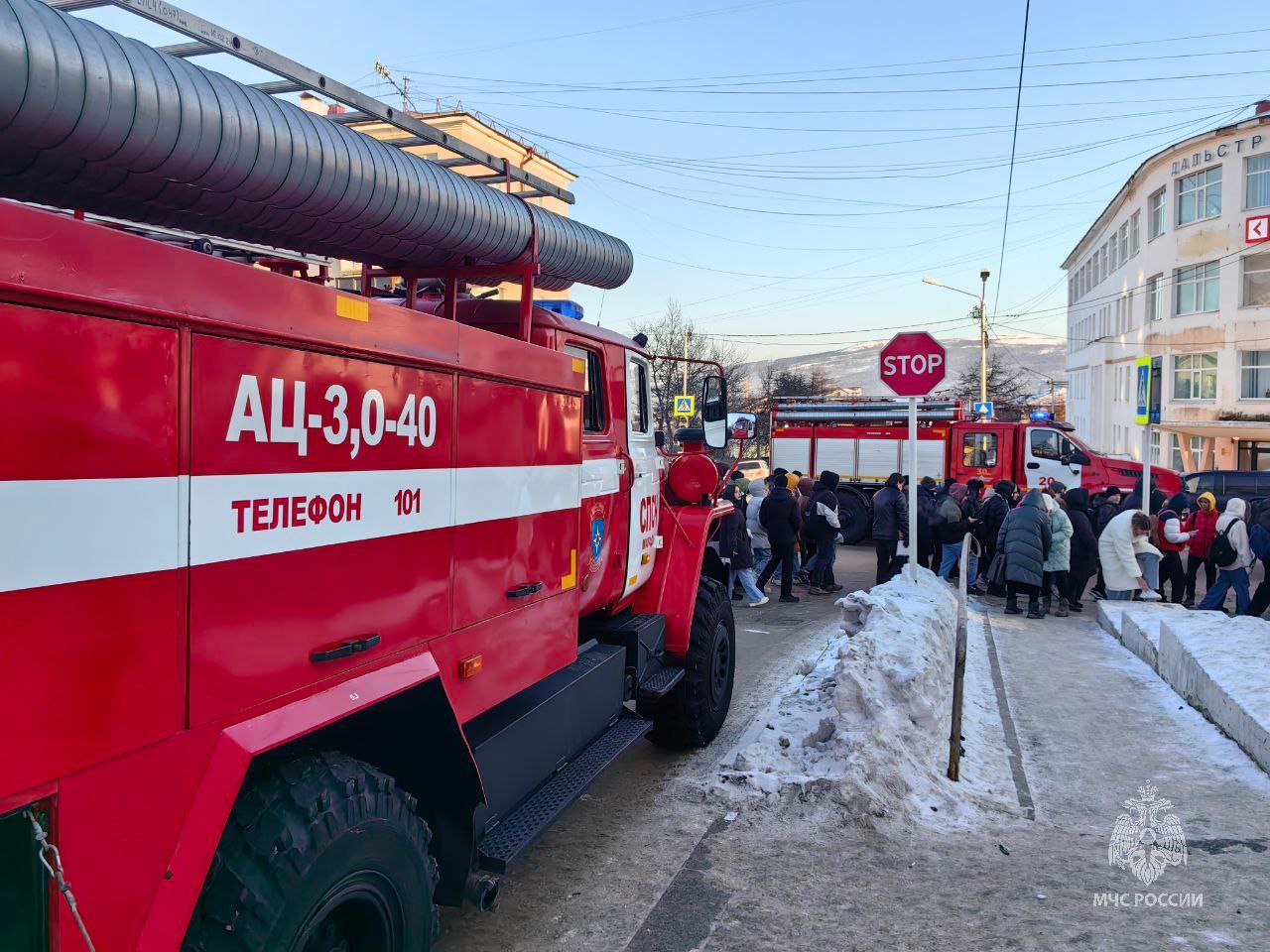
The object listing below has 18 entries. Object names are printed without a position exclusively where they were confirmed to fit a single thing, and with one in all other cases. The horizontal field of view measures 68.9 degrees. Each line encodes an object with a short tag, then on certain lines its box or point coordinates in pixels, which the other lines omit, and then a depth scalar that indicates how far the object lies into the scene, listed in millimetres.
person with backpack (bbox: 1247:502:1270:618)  11008
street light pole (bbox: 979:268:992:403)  39812
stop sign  9438
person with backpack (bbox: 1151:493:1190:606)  12008
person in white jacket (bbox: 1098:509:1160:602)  11555
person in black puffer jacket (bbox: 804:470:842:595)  13578
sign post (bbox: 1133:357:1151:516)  12414
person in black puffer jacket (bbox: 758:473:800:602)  12789
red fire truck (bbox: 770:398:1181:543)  19359
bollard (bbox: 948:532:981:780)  5375
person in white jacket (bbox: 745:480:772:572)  13375
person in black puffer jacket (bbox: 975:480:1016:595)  13547
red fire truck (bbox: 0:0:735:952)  1879
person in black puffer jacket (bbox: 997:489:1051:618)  11359
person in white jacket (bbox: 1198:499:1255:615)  10992
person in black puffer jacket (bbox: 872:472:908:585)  13719
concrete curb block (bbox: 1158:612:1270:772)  5906
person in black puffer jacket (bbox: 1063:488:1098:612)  11977
